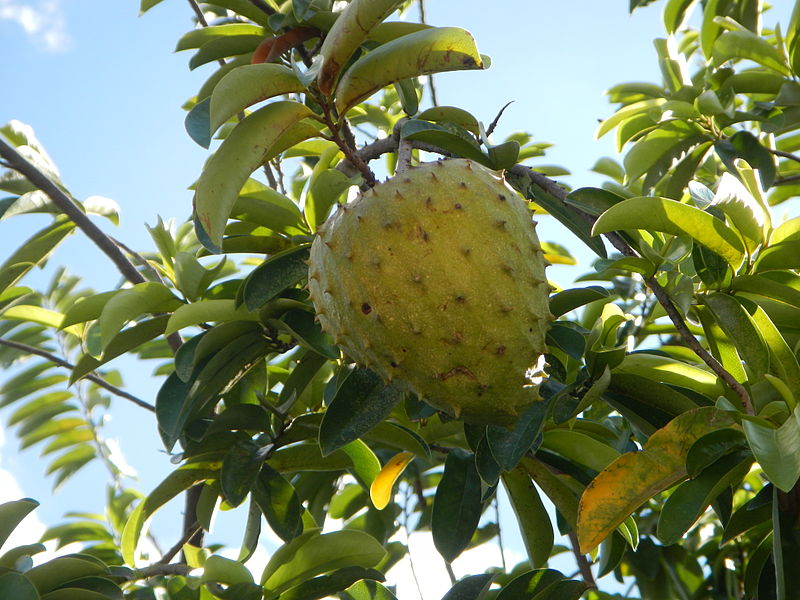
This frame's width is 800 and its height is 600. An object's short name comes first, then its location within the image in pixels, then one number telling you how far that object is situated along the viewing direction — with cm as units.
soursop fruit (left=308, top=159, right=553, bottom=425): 78
